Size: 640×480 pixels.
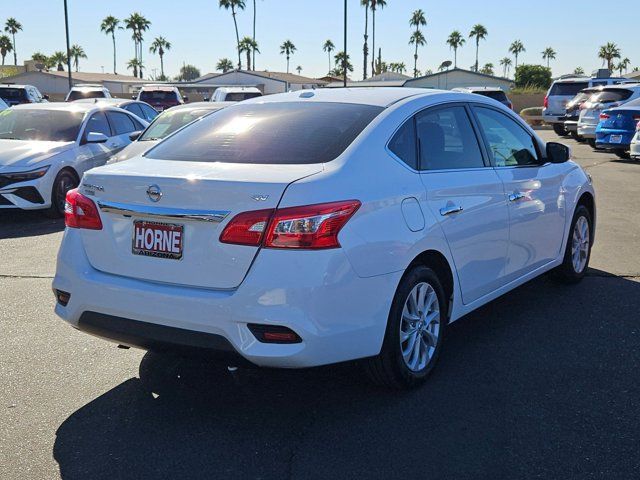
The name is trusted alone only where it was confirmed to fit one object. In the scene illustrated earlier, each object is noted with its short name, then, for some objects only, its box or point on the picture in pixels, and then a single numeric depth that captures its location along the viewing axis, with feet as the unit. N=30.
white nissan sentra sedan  10.87
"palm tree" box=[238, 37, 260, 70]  342.03
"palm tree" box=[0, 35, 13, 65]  361.30
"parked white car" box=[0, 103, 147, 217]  30.68
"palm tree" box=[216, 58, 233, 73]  434.71
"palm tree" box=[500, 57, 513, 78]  512.47
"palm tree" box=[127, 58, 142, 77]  407.09
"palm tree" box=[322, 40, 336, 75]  450.71
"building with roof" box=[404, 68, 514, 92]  203.43
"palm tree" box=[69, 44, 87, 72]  428.56
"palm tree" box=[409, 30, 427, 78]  385.91
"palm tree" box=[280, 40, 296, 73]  415.64
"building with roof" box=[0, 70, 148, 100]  239.75
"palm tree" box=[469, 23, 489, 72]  393.50
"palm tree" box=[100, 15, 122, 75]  378.53
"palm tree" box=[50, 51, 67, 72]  401.29
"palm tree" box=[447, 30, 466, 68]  395.14
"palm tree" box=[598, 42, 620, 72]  376.58
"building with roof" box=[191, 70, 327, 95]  229.86
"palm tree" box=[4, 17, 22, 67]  368.27
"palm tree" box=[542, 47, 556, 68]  492.95
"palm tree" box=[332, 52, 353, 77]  388.78
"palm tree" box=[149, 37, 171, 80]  412.36
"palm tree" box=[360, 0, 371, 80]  244.91
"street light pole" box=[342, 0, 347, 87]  126.10
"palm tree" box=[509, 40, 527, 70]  465.06
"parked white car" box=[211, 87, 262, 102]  71.20
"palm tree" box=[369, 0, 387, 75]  296.83
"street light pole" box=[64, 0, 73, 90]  114.62
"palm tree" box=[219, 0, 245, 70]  314.14
